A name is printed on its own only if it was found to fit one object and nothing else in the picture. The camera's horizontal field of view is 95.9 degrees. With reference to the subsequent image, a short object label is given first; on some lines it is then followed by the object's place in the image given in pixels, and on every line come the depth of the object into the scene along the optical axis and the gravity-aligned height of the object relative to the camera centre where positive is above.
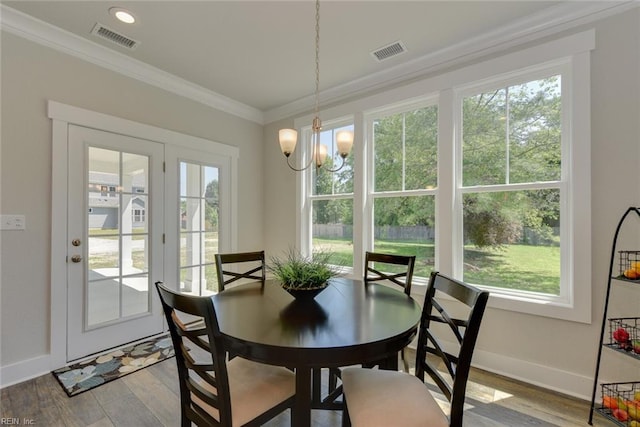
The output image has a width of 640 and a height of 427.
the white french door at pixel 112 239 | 2.49 -0.25
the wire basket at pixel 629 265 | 1.68 -0.31
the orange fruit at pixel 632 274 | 1.67 -0.35
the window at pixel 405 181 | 2.84 +0.34
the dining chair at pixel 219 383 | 1.09 -0.79
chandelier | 1.93 +0.49
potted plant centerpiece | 1.55 -0.35
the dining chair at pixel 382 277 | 1.86 -0.50
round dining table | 1.11 -0.51
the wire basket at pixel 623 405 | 1.54 -1.10
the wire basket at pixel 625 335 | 1.68 -0.76
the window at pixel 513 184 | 2.24 +0.25
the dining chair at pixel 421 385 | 1.15 -0.81
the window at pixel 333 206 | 3.44 +0.09
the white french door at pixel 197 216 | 3.19 -0.03
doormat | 2.18 -1.28
